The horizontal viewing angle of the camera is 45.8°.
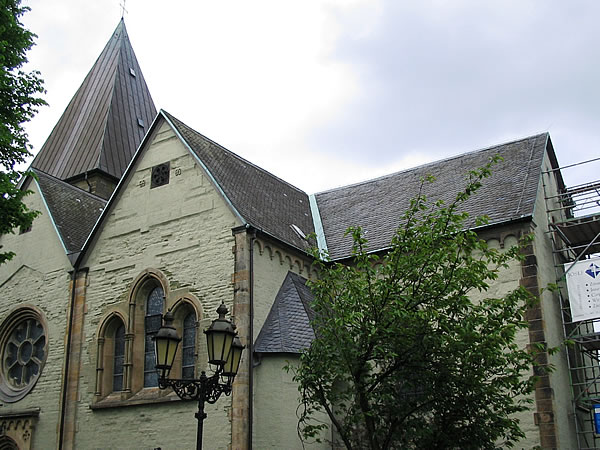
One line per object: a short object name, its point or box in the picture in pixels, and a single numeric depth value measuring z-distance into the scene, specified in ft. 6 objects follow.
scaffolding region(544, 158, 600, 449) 62.39
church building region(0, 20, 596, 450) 56.08
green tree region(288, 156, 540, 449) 39.17
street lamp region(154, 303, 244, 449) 33.27
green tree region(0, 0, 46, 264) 50.42
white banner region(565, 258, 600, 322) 61.16
